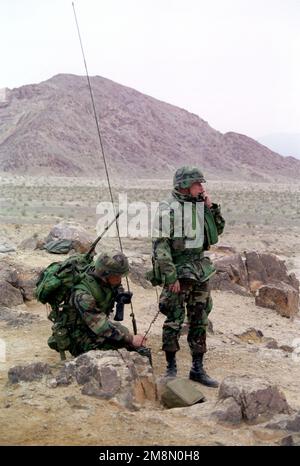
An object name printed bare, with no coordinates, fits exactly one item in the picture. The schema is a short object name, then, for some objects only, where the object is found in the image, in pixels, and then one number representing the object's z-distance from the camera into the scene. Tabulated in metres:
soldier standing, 5.22
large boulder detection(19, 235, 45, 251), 11.05
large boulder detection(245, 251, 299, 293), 10.27
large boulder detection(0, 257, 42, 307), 7.79
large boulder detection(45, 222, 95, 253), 10.67
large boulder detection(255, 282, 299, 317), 9.14
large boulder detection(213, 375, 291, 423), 4.28
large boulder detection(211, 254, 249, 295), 9.71
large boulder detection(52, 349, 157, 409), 4.51
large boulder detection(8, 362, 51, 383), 4.81
